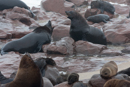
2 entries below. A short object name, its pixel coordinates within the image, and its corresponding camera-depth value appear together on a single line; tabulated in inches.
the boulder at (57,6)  1390.3
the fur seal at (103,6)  1221.7
